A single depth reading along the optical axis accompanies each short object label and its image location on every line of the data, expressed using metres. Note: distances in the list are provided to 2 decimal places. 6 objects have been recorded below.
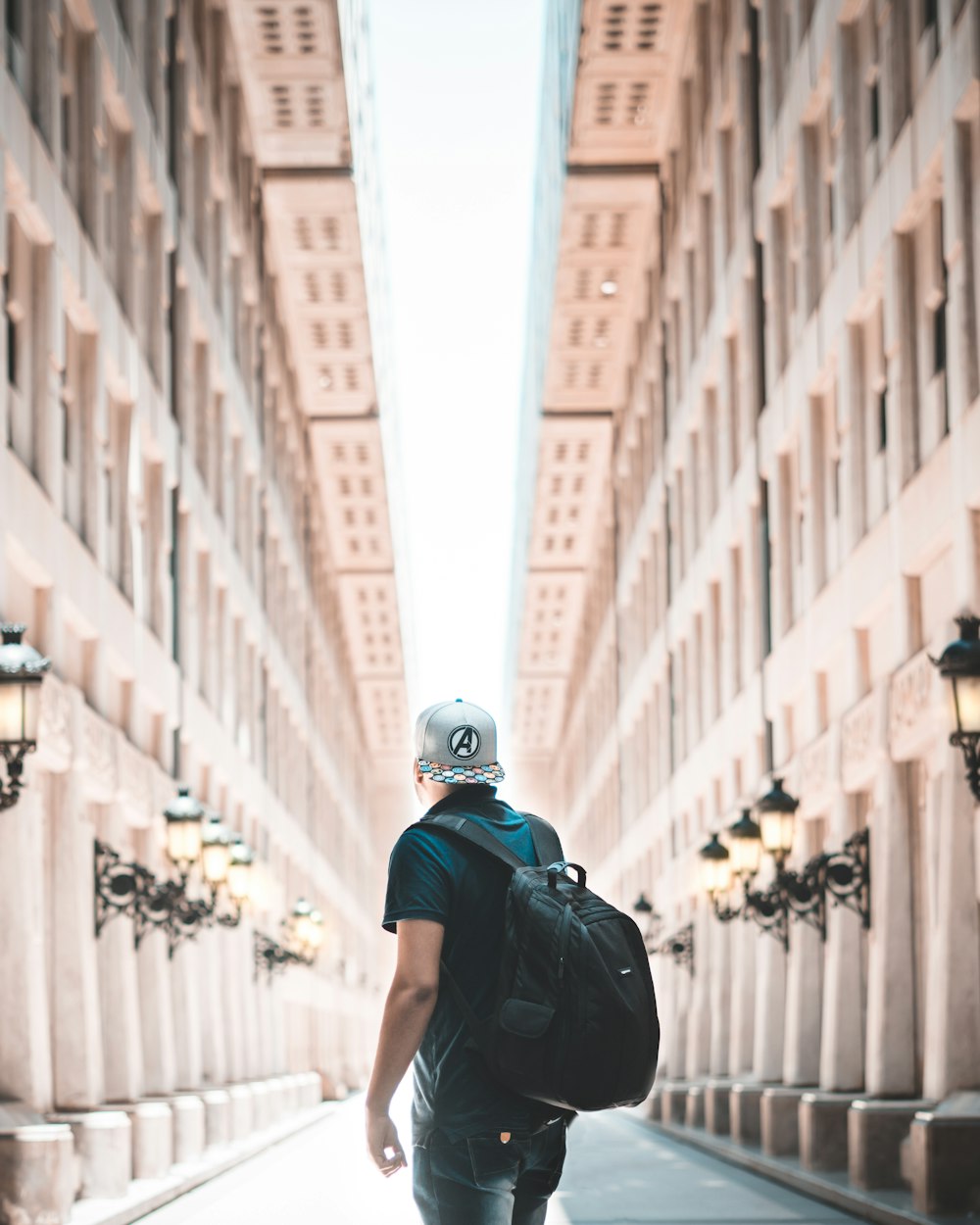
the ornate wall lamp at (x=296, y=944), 33.69
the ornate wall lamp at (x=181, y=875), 17.86
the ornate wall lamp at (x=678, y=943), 32.81
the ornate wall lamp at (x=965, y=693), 10.66
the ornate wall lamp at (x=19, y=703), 10.80
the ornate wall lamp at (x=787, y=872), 17.59
